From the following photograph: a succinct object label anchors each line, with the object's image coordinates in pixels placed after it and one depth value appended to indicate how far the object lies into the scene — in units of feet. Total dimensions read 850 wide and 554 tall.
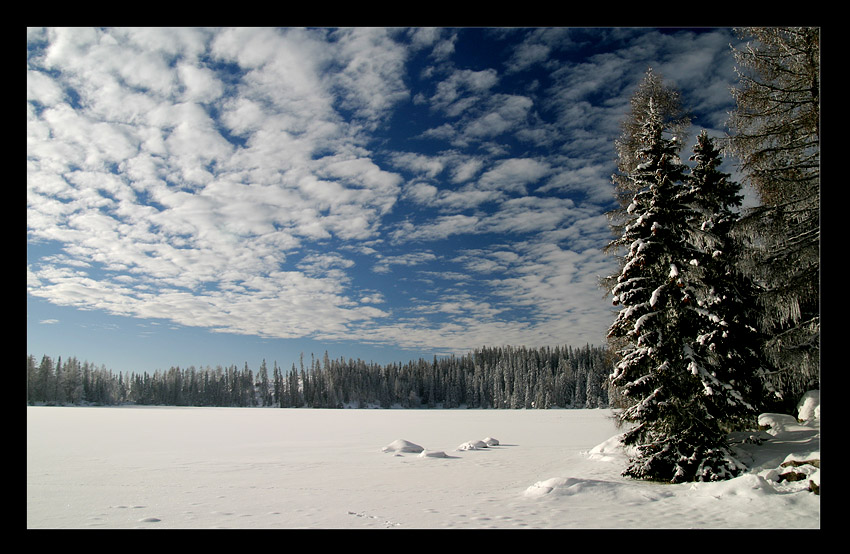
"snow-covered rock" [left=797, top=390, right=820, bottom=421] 47.85
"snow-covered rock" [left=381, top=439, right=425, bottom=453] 69.56
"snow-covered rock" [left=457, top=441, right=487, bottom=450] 75.36
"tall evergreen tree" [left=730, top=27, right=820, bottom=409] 36.88
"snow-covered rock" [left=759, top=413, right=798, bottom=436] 48.26
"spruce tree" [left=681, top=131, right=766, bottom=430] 41.01
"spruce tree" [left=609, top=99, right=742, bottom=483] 40.55
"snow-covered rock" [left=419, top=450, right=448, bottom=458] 63.99
